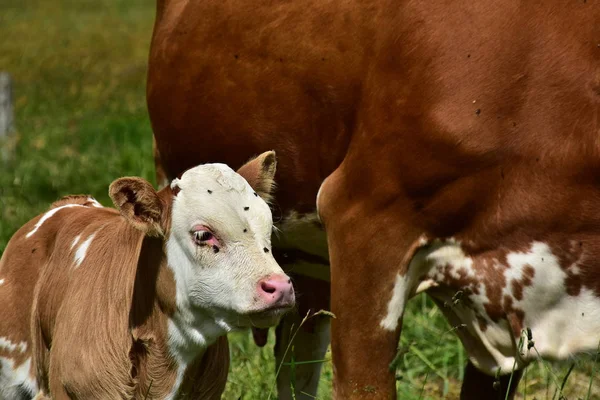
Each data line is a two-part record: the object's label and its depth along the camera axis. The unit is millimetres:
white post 20234
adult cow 6785
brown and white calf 6691
